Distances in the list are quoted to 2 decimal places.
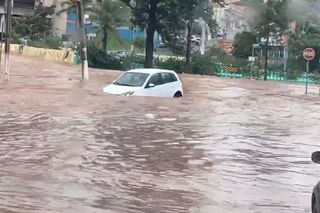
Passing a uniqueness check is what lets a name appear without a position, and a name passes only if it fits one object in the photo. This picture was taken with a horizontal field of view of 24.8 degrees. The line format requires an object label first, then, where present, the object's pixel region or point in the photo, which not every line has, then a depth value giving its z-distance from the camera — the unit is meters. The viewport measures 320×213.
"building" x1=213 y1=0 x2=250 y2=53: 54.56
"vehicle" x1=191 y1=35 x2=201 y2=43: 65.40
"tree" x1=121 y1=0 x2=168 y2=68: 46.41
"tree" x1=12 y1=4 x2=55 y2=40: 71.12
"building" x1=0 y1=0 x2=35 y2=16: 75.14
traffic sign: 36.78
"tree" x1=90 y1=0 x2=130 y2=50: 58.75
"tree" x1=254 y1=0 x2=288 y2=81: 50.72
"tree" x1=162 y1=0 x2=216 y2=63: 45.91
